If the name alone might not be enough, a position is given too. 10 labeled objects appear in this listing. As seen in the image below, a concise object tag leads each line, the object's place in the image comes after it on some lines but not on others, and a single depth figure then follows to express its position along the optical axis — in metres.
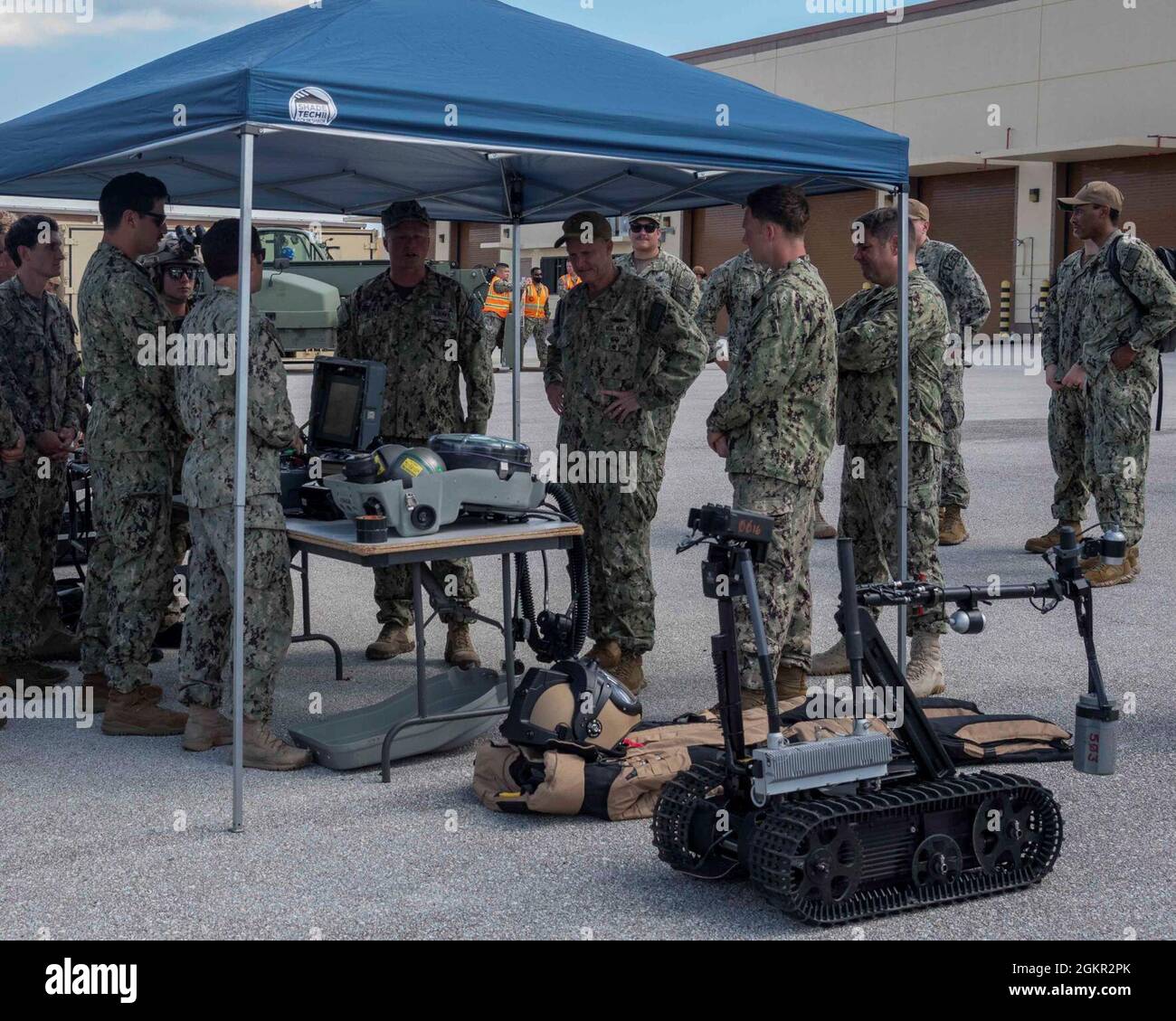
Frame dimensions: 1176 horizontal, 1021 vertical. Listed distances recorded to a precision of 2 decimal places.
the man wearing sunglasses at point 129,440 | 5.79
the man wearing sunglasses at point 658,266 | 10.03
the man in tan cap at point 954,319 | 9.16
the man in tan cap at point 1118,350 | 8.30
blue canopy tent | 4.61
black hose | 5.84
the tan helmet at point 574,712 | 4.90
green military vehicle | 20.05
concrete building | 32.59
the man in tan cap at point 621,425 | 6.42
